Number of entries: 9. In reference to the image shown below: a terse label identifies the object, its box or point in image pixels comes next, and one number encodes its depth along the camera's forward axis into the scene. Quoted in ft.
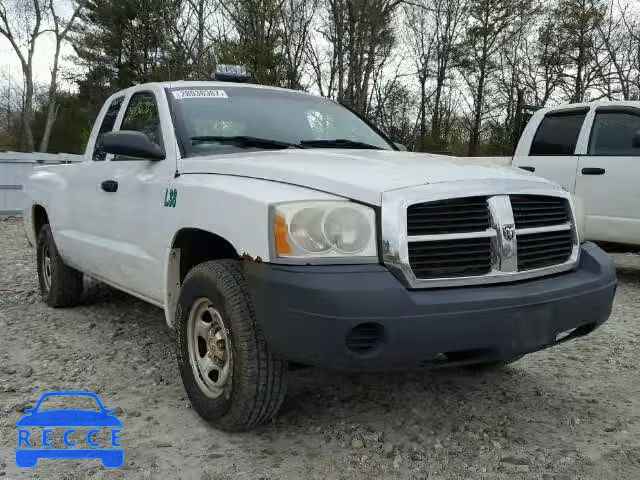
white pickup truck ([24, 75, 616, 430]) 7.71
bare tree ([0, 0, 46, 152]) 110.52
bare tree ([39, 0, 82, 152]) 110.32
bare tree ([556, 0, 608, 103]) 80.38
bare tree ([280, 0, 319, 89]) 51.72
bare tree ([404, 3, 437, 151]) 86.58
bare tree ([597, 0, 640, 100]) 73.82
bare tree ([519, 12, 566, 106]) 86.74
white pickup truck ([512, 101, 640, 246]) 20.67
